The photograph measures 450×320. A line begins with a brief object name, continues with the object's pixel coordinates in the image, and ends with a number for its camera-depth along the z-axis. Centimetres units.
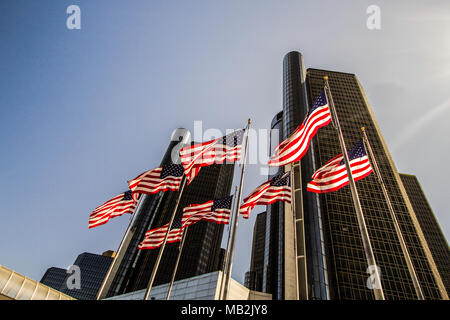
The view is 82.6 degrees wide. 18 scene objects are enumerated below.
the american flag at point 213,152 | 1738
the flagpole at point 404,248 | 1324
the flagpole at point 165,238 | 1664
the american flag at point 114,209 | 2164
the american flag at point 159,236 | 2219
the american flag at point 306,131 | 1509
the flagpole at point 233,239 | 1125
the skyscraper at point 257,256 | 13875
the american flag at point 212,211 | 2062
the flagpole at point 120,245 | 1960
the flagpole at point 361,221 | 939
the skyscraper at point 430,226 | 12269
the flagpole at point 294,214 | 1540
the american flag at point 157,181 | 2050
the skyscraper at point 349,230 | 7256
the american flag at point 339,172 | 1480
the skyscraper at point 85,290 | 18662
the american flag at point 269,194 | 1891
